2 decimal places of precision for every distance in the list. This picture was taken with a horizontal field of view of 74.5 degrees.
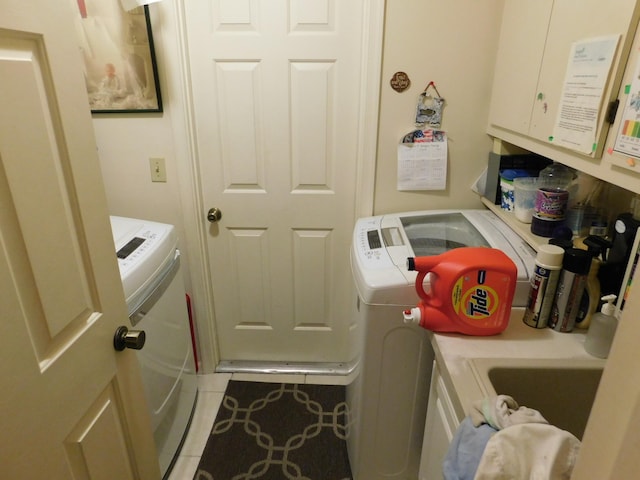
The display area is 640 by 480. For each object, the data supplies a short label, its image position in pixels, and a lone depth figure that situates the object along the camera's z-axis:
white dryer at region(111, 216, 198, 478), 1.43
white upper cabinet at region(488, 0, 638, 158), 0.92
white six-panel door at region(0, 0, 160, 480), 0.65
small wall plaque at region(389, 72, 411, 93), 1.73
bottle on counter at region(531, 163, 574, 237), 1.33
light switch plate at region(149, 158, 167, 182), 1.94
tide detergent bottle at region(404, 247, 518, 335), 1.13
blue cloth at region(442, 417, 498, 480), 0.79
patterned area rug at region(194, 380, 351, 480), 1.76
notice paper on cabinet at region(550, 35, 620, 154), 0.95
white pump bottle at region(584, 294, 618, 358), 1.03
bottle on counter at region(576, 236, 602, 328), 1.14
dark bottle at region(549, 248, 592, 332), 1.09
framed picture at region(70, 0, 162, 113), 1.70
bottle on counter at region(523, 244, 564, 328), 1.13
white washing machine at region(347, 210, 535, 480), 1.36
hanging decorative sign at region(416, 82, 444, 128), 1.75
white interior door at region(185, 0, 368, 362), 1.79
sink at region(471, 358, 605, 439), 1.05
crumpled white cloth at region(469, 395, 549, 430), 0.75
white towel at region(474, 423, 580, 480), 0.65
